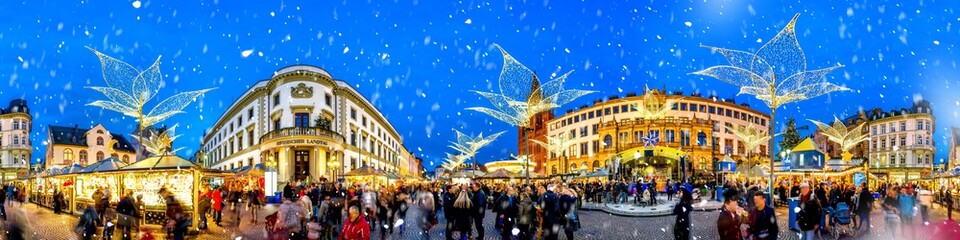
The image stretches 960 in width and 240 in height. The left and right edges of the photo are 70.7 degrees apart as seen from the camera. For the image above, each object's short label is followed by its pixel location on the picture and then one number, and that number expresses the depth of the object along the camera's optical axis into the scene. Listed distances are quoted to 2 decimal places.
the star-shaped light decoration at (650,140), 57.35
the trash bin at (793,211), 16.66
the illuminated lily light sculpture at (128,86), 21.19
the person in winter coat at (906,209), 13.91
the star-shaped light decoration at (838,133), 47.78
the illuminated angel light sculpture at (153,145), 53.74
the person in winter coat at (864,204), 15.23
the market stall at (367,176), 40.19
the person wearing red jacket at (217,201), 19.89
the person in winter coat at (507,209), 14.51
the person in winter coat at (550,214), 12.20
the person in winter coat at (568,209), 13.14
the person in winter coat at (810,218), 11.07
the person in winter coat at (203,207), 17.64
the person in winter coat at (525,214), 13.27
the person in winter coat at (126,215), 12.70
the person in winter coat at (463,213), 13.35
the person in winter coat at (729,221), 7.63
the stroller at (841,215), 14.29
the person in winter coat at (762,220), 7.95
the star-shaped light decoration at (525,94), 23.88
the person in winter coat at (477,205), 14.00
